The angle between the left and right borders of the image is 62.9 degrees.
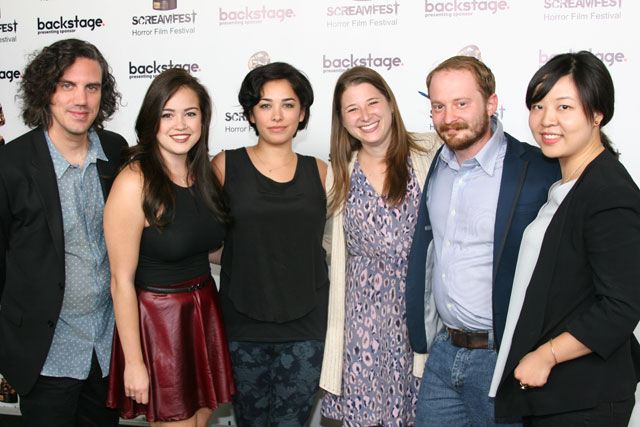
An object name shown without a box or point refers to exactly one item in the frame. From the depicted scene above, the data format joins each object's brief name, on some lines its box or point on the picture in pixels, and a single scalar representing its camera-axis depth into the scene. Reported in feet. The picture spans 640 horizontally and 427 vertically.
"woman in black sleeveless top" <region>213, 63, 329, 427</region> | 6.70
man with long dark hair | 5.96
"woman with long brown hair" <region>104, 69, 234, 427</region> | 5.92
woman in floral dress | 6.64
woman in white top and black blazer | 4.32
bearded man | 5.47
